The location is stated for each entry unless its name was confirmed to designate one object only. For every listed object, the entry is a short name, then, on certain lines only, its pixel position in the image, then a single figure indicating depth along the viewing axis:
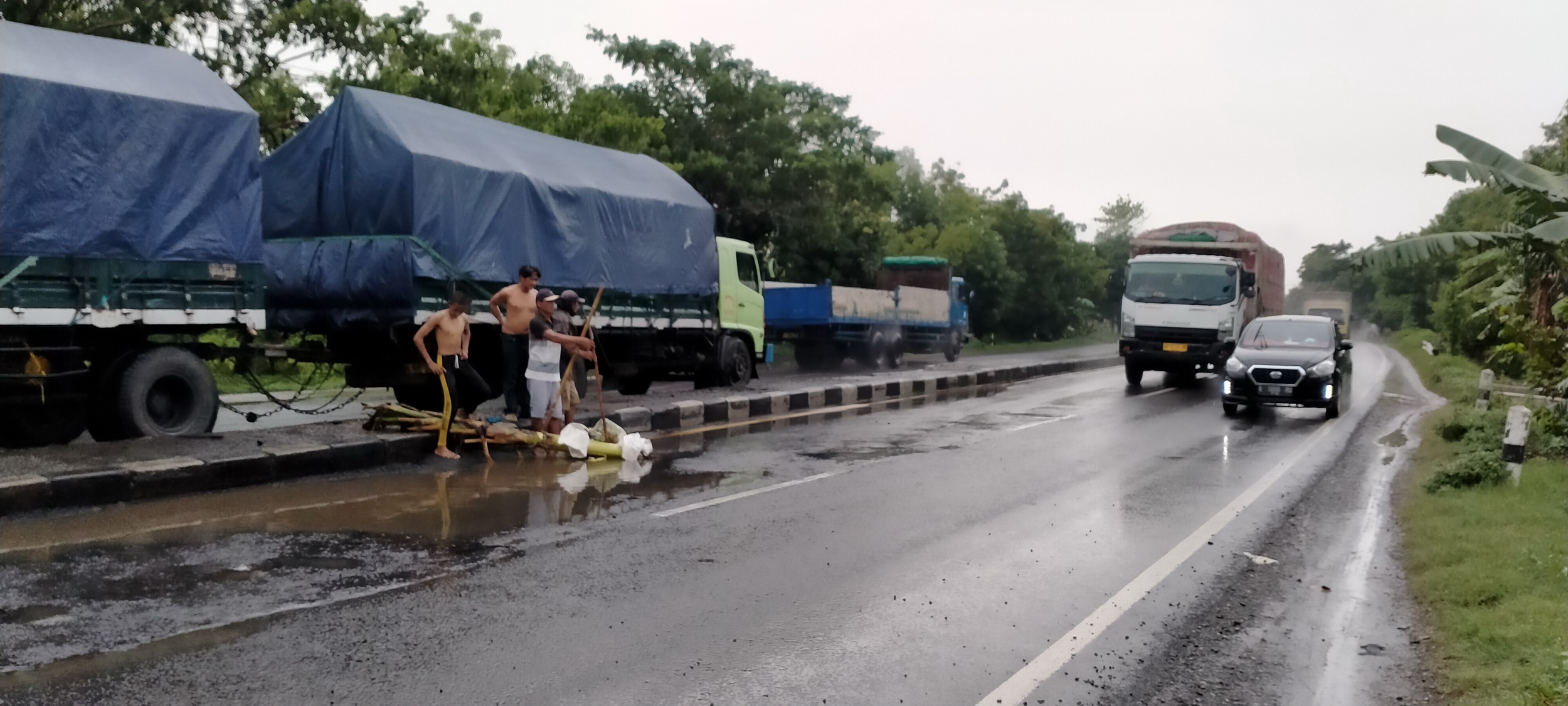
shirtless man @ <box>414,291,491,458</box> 10.31
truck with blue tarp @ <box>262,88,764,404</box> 11.70
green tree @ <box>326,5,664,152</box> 20.16
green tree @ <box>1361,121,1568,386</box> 9.19
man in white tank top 10.84
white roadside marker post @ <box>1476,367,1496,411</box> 15.49
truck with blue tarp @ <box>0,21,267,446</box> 8.72
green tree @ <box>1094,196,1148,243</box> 85.12
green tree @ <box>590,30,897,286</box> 29.23
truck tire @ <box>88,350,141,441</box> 9.60
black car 15.26
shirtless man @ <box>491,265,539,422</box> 11.28
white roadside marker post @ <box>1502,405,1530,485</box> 9.34
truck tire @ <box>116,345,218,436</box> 9.68
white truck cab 20.25
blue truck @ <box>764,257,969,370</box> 25.53
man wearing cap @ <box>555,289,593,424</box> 11.11
